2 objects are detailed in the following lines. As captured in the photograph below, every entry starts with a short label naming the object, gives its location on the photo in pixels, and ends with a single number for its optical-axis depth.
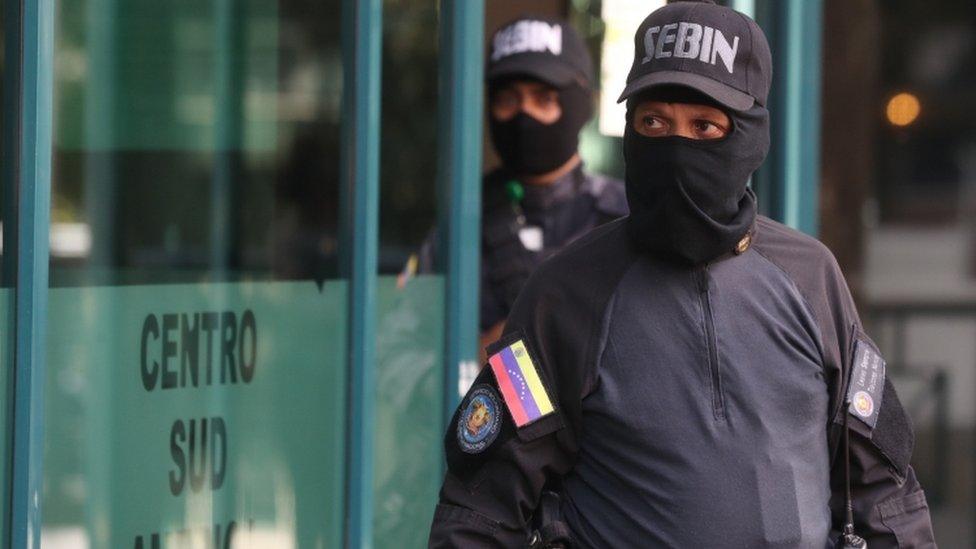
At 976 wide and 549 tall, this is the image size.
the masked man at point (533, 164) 8.72
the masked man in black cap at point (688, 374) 5.01
